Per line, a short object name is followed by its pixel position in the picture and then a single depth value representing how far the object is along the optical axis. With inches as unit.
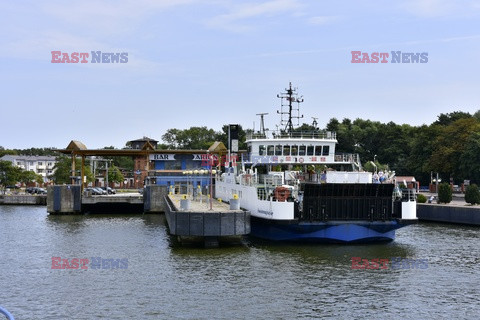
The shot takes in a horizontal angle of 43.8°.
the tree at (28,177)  4896.7
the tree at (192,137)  6697.8
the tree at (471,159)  3100.4
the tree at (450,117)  4165.8
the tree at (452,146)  3358.8
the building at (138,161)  5644.7
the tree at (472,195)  2329.0
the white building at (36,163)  6983.3
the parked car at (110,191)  3874.0
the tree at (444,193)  2445.9
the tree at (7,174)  4709.6
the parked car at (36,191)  4268.2
